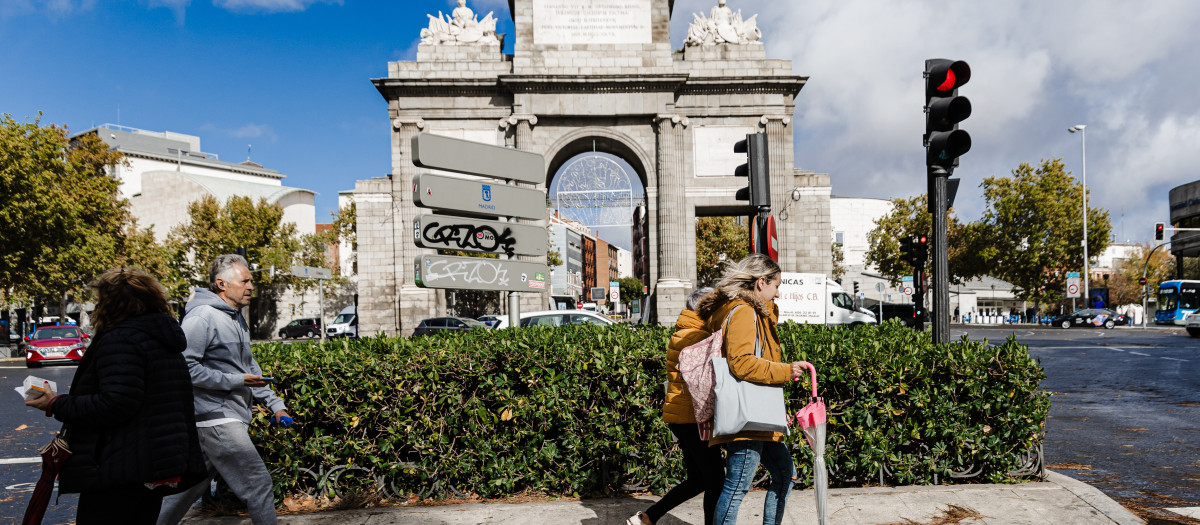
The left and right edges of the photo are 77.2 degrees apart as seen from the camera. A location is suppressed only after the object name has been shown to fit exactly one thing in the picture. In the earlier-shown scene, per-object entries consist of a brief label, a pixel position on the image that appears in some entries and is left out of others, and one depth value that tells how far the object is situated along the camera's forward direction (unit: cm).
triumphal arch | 2794
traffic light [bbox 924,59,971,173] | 580
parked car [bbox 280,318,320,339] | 4653
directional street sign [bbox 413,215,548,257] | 743
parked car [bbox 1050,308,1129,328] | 4400
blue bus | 4006
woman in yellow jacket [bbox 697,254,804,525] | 349
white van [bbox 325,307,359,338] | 4216
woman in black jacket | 294
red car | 2411
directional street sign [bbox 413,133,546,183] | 717
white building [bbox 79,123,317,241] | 6256
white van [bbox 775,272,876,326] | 2152
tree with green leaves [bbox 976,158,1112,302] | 4697
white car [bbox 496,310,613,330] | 1853
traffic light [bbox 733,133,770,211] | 720
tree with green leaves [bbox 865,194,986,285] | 5022
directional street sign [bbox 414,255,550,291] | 746
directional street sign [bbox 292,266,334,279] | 1750
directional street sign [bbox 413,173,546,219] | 725
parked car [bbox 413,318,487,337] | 2631
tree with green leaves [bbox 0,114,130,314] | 3055
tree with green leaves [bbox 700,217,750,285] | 5881
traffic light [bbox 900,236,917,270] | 1675
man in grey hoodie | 373
